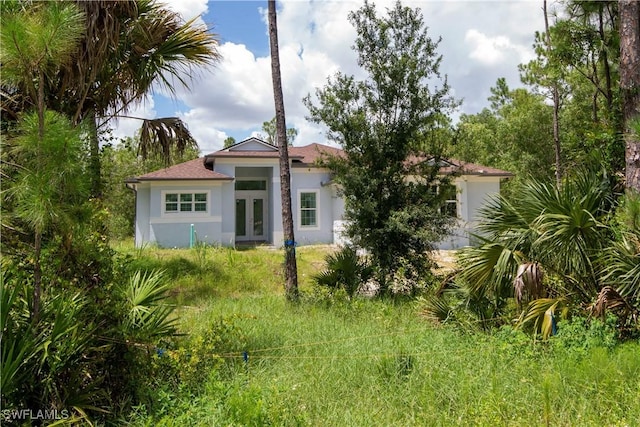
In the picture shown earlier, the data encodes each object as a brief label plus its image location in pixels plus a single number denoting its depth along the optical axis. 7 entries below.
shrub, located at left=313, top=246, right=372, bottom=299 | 8.38
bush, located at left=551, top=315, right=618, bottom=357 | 4.24
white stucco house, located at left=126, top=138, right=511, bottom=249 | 16.97
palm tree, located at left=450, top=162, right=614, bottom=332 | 5.05
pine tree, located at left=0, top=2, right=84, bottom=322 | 3.02
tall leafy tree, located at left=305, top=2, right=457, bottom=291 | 8.94
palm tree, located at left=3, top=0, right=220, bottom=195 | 5.78
